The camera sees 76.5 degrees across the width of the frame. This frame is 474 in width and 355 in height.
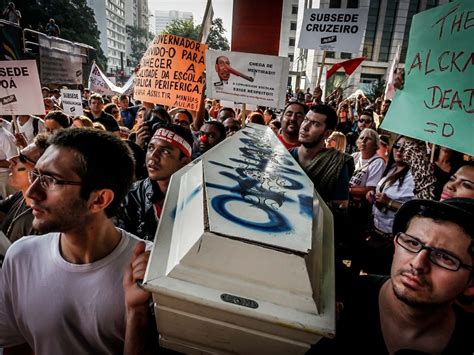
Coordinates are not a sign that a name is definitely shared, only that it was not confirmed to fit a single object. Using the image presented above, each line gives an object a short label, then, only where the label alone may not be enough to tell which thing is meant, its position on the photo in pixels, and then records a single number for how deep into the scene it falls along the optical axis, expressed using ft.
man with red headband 7.04
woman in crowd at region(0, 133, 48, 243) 7.02
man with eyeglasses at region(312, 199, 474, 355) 3.60
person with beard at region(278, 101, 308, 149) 11.47
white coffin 2.76
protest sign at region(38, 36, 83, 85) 38.28
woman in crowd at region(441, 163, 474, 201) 5.70
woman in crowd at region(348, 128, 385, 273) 11.32
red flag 22.17
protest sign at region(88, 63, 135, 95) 31.55
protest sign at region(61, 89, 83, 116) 20.59
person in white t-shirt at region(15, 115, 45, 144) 15.39
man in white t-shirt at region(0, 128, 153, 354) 4.02
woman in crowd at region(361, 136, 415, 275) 8.59
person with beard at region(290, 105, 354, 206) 8.31
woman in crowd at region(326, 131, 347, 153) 15.02
